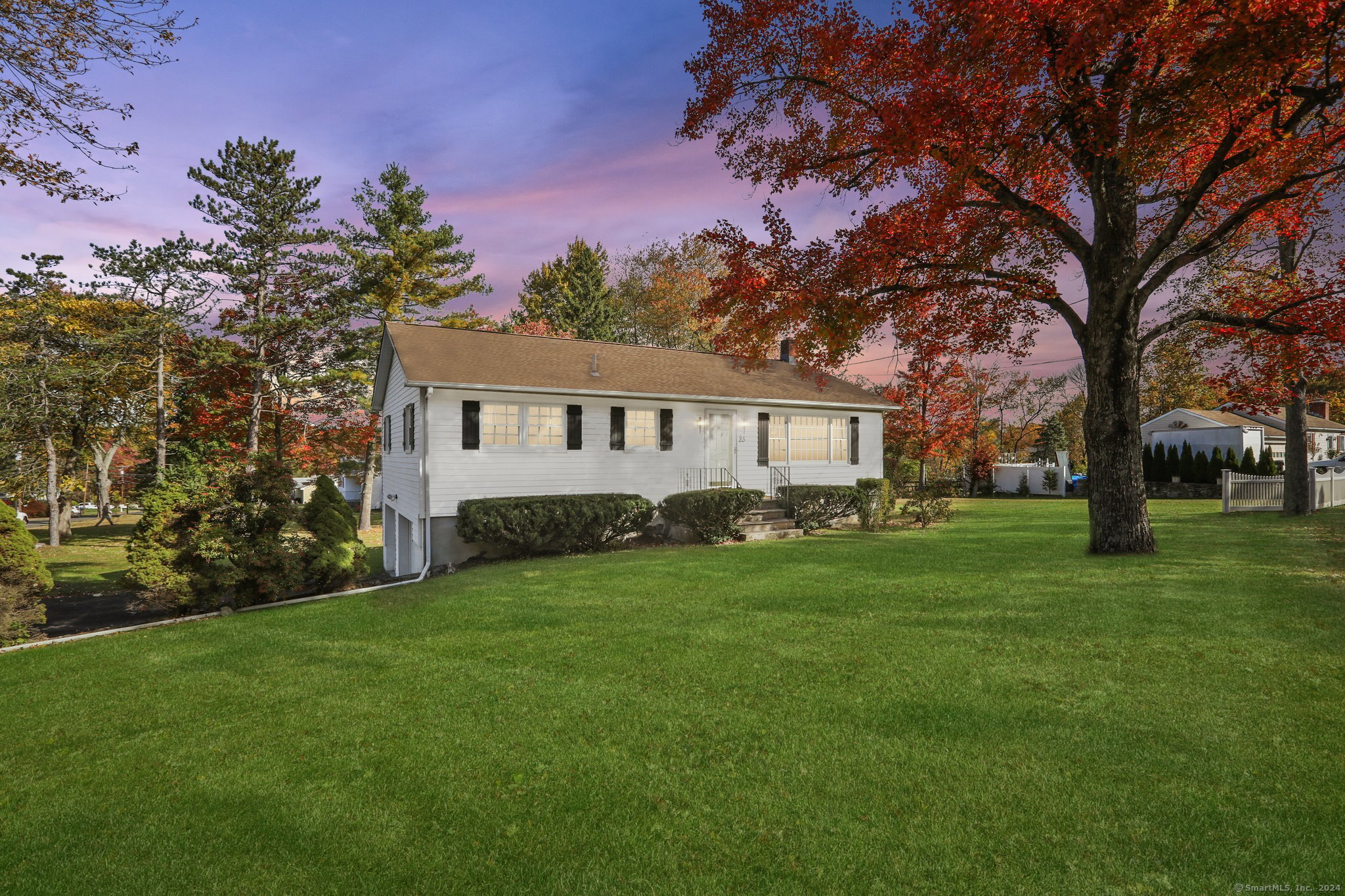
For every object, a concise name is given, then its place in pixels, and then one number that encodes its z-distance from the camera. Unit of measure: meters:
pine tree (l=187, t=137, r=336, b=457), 22.47
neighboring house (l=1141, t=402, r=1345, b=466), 34.16
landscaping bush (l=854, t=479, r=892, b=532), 16.47
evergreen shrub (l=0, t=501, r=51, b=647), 7.57
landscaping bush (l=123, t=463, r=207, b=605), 8.47
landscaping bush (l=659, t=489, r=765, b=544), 14.09
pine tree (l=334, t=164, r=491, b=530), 27.86
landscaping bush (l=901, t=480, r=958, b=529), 16.89
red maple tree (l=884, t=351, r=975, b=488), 27.30
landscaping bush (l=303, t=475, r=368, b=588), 10.45
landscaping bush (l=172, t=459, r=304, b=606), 8.83
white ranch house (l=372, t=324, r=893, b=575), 13.17
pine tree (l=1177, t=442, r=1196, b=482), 28.89
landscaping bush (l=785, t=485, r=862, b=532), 15.97
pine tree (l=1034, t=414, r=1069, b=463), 41.93
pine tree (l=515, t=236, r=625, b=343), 37.94
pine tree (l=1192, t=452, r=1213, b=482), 28.39
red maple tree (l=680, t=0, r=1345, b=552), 7.94
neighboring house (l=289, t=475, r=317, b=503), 35.61
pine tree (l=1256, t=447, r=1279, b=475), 28.22
